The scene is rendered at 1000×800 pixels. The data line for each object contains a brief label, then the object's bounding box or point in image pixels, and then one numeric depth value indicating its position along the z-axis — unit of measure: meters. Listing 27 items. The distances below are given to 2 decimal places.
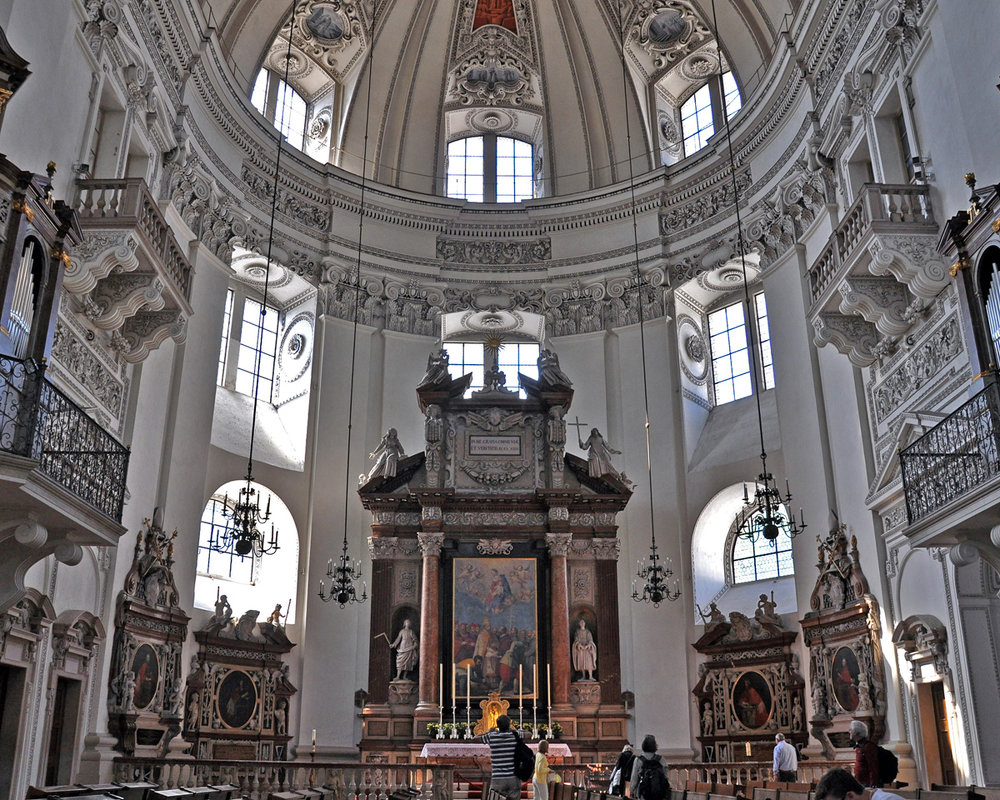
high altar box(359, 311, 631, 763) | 16.88
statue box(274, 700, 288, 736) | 16.97
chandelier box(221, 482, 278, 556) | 12.67
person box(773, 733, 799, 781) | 12.33
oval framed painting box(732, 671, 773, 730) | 16.39
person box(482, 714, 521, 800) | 8.77
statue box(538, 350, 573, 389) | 18.89
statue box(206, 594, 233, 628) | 16.59
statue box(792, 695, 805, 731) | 15.80
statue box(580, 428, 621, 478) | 18.28
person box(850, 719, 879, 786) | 7.45
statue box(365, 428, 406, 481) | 18.30
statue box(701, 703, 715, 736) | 17.00
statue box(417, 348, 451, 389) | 18.89
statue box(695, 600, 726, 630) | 17.28
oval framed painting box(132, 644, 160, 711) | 14.23
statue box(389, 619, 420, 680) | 17.23
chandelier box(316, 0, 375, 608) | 15.85
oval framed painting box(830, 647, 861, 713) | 14.09
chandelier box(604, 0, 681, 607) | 15.70
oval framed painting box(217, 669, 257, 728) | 16.36
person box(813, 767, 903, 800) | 3.76
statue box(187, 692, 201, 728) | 15.82
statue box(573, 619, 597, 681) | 17.14
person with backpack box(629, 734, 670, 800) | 7.55
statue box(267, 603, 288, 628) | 17.44
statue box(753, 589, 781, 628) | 16.62
